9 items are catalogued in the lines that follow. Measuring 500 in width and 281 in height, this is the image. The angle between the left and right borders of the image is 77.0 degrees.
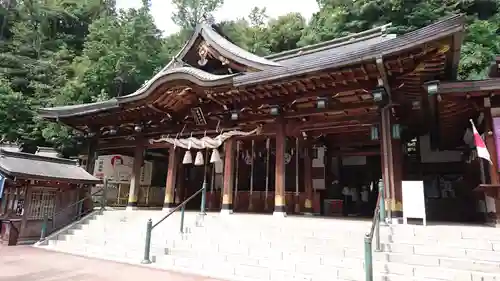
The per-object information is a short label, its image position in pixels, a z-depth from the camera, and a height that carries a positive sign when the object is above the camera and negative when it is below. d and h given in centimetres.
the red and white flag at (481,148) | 691 +116
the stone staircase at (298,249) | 507 -104
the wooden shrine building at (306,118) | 742 +240
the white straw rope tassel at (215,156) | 1035 +124
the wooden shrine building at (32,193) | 1014 -12
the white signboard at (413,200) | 683 -2
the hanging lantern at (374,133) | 840 +173
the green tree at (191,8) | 4094 +2399
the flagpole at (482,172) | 880 +81
